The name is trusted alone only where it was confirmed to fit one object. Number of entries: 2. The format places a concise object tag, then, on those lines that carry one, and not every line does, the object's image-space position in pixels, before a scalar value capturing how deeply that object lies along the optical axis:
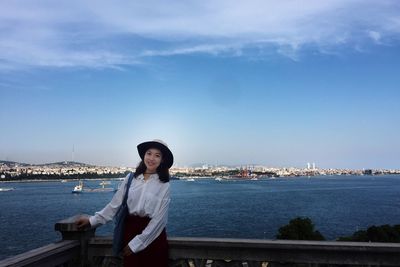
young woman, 4.05
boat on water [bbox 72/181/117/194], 130.75
